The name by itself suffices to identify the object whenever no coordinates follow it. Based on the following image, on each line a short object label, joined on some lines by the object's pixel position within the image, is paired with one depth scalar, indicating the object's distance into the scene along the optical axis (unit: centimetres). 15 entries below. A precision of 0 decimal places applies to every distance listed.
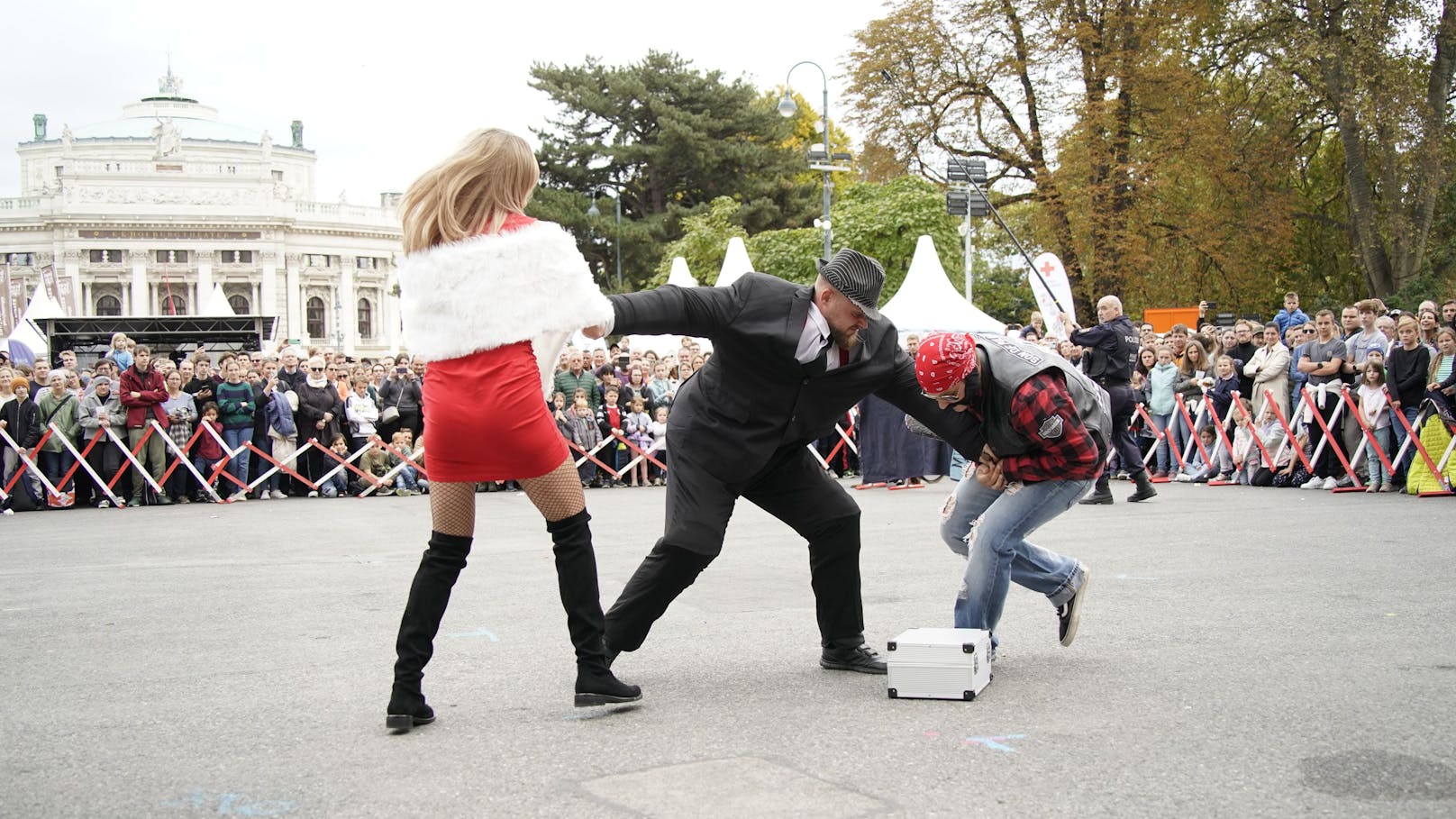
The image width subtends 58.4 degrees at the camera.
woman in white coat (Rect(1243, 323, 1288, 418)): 1631
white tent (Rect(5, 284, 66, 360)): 3165
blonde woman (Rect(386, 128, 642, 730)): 449
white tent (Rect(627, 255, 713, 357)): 2578
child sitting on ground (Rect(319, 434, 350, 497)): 1795
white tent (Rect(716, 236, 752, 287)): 2670
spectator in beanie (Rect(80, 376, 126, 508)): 1652
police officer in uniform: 1330
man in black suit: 493
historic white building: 10900
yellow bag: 1345
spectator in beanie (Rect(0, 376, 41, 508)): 1606
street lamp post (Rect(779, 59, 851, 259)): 3122
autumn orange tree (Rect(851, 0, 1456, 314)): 2800
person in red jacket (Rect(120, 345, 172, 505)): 1675
